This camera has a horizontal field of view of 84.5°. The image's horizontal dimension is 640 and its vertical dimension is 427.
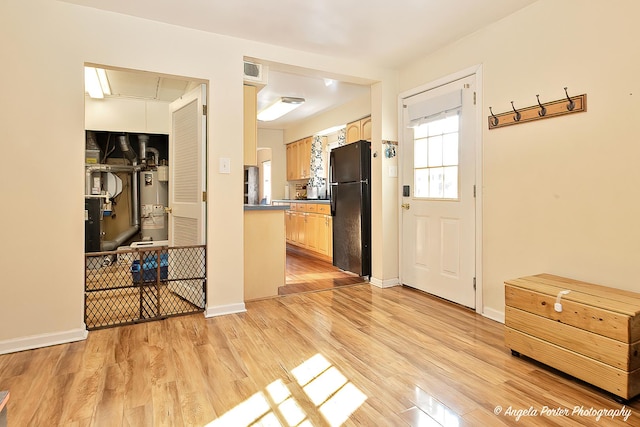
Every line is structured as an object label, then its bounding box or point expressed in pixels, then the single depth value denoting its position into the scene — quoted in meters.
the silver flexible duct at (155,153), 5.40
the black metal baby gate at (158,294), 2.84
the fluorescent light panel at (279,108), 5.03
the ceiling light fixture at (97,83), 3.75
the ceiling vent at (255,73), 3.15
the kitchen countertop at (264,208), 3.36
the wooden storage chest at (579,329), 1.65
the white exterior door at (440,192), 3.10
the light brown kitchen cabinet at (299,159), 6.54
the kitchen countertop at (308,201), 5.25
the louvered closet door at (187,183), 3.00
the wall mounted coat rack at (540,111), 2.28
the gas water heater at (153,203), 5.43
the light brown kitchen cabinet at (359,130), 4.88
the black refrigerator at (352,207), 4.07
